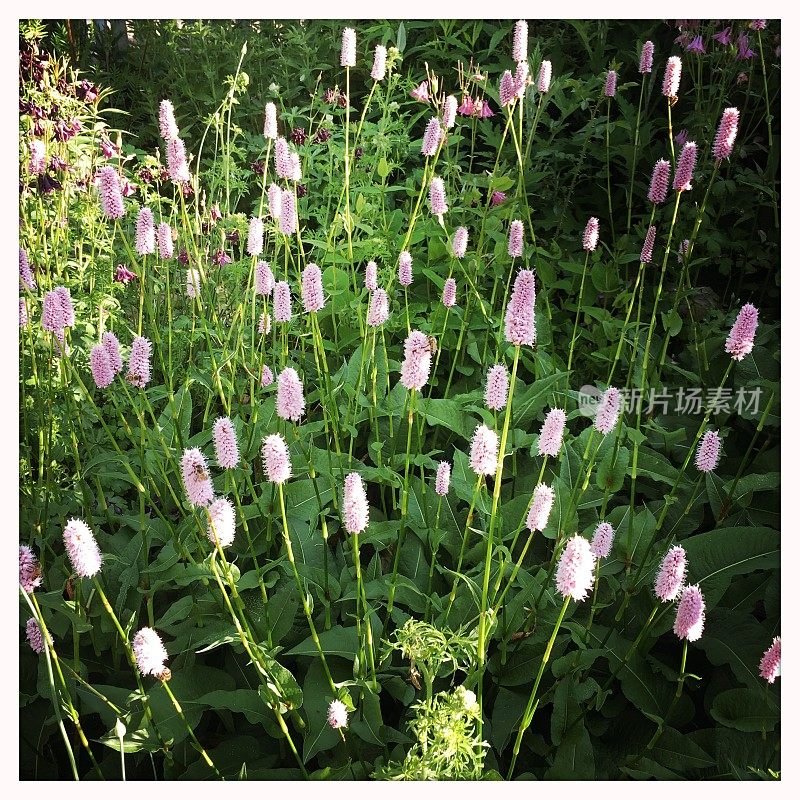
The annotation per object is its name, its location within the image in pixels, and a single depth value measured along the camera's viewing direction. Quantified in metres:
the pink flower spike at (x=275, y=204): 1.15
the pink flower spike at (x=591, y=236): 1.36
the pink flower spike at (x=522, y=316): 0.79
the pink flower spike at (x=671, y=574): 0.81
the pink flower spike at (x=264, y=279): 1.13
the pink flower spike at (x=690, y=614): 0.79
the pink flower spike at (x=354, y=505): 0.76
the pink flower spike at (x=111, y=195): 1.08
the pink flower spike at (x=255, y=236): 1.20
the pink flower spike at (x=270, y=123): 1.27
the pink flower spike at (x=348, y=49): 1.24
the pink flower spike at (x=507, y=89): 1.38
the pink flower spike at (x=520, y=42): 1.32
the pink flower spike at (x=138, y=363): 1.01
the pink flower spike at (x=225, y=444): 0.85
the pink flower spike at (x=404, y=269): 1.33
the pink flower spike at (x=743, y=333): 0.96
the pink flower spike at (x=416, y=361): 0.84
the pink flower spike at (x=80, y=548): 0.72
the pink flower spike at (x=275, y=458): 0.78
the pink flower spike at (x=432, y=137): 1.27
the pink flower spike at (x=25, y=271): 1.17
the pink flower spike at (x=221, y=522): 0.84
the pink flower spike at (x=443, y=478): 1.01
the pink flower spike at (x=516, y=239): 1.31
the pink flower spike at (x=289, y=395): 0.82
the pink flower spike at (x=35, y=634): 0.89
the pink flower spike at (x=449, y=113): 1.38
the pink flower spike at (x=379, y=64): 1.34
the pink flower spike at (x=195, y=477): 0.76
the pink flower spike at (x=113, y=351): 0.99
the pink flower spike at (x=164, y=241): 1.27
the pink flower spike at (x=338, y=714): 0.83
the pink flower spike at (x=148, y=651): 0.74
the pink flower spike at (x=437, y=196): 1.31
